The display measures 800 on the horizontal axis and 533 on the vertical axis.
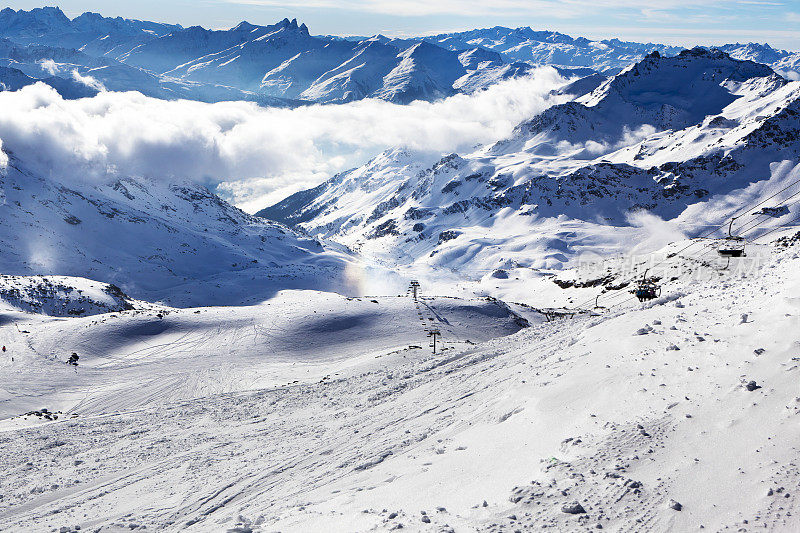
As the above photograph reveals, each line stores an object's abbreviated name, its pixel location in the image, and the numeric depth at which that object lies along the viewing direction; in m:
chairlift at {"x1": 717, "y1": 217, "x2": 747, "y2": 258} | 63.58
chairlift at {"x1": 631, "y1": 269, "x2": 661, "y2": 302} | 53.00
